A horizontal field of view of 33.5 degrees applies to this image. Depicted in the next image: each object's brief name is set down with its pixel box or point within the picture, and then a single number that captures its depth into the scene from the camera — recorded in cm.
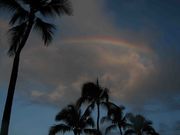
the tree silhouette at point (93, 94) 4016
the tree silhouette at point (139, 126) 5775
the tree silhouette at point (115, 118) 4199
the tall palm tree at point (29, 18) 1812
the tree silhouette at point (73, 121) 4231
